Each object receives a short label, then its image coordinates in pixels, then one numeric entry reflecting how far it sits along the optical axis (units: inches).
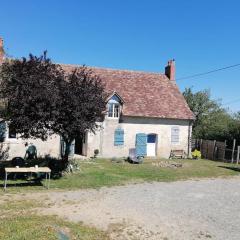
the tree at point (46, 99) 483.3
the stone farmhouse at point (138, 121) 799.4
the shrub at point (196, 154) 879.5
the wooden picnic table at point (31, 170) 457.0
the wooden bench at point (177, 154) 867.0
